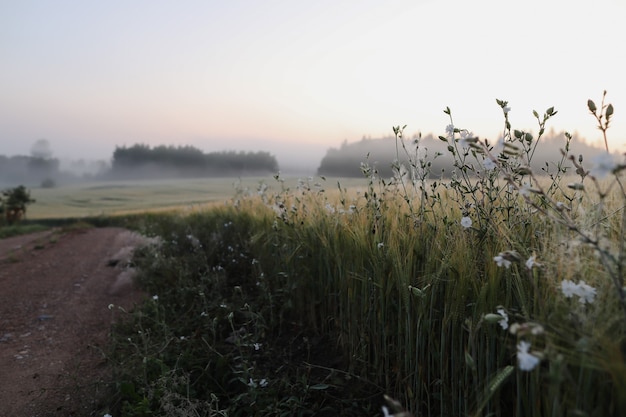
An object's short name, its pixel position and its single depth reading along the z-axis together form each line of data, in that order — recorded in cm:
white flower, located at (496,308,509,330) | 119
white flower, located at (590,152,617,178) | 90
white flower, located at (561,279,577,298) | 103
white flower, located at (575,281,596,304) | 102
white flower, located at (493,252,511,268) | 117
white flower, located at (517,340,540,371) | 87
